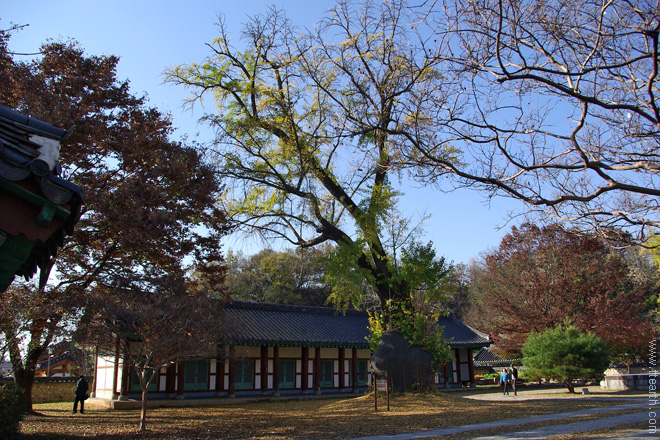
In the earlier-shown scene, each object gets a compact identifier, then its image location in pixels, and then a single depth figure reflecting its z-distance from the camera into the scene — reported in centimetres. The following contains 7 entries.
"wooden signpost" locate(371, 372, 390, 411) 1727
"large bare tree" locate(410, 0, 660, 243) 655
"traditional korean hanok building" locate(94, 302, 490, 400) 2130
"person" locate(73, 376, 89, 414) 1755
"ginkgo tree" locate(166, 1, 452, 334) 1717
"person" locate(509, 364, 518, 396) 2406
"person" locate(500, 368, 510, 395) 2539
